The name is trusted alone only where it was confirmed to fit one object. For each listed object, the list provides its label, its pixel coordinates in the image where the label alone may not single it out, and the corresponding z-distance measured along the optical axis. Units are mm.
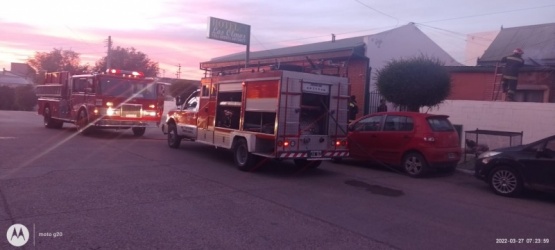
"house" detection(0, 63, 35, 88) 63478
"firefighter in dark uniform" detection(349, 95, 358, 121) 16172
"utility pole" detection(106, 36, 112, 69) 44006
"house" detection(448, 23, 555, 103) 19188
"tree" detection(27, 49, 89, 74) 63812
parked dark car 8828
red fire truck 17422
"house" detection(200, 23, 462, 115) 21812
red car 11133
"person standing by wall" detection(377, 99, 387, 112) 17500
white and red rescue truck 10430
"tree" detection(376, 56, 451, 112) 15734
